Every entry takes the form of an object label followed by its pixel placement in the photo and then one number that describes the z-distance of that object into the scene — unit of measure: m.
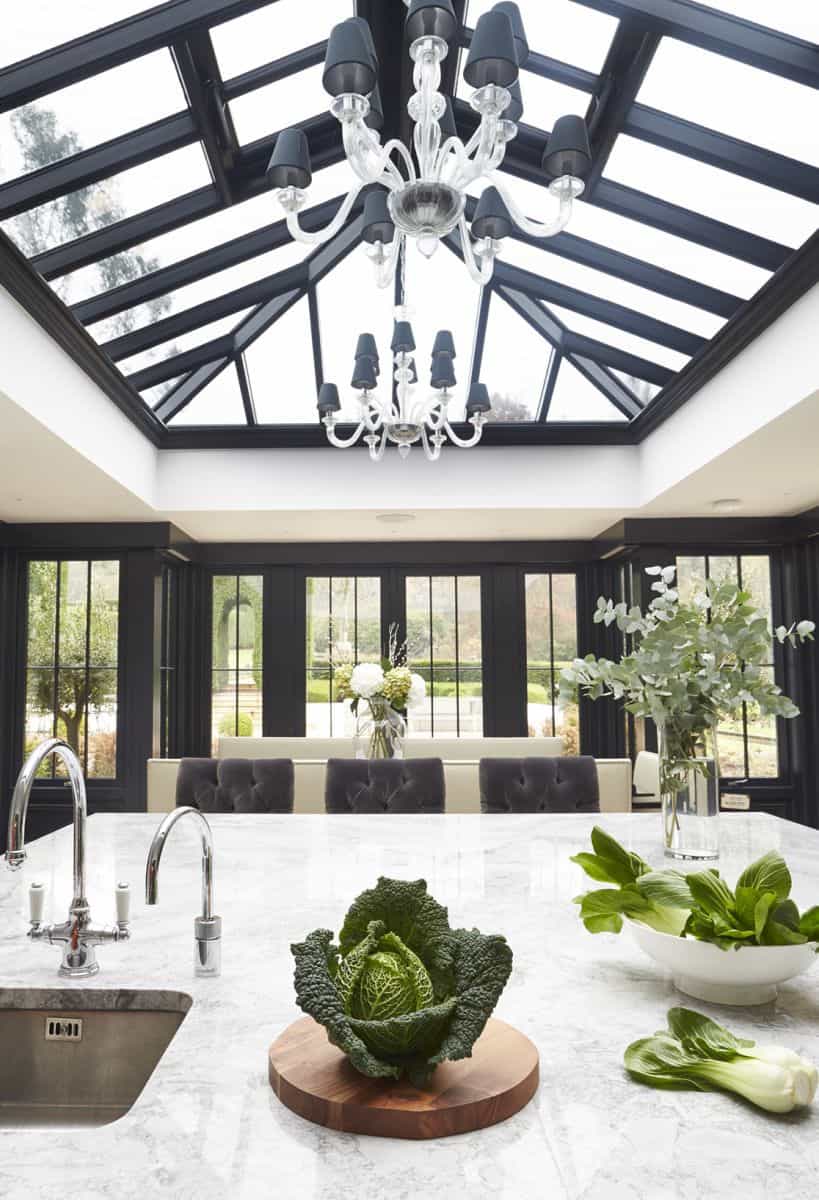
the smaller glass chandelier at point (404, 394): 3.29
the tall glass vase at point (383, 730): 3.72
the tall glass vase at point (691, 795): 2.06
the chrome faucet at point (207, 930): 1.26
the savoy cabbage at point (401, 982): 0.87
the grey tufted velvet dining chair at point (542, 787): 2.97
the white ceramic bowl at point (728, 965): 1.10
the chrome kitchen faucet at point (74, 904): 1.21
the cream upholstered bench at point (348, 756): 3.99
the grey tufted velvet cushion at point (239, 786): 3.05
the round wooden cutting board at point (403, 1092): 0.84
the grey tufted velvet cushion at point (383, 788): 2.99
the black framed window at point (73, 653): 6.18
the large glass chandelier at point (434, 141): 1.64
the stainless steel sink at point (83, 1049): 1.22
